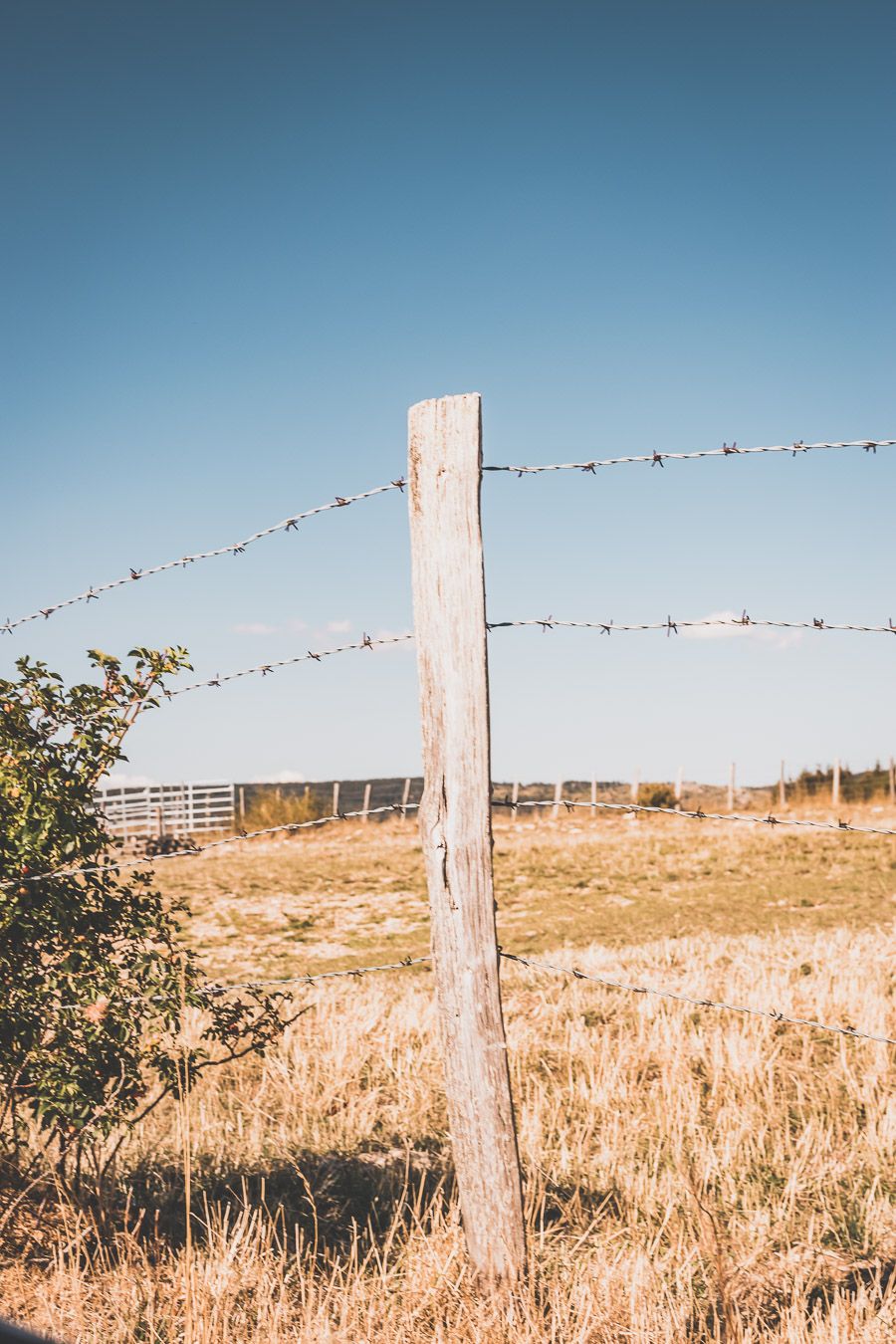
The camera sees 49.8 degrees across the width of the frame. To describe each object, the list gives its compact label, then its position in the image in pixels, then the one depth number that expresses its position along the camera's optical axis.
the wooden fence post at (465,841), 2.86
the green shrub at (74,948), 3.28
